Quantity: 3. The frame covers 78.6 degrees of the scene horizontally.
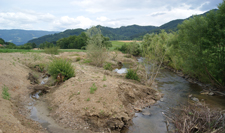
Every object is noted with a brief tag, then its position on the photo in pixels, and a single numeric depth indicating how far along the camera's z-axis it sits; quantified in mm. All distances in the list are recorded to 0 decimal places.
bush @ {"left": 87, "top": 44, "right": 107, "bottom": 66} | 26609
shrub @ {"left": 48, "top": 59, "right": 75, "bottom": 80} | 14117
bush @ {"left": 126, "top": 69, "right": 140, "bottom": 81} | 17250
